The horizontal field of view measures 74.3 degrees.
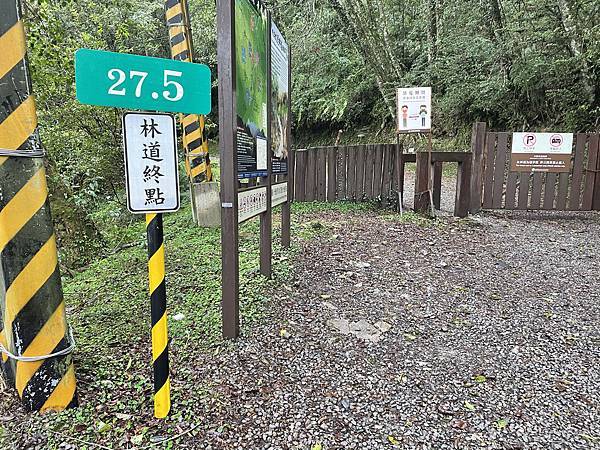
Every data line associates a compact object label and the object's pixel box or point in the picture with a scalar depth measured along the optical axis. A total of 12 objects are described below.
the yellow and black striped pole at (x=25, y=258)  1.85
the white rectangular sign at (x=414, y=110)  6.53
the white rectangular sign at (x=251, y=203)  3.03
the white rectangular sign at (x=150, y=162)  1.84
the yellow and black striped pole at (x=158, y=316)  1.98
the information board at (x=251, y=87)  2.89
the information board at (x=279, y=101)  4.11
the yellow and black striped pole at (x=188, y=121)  5.84
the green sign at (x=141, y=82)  1.68
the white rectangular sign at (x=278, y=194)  4.16
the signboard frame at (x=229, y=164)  2.68
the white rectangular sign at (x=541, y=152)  6.81
